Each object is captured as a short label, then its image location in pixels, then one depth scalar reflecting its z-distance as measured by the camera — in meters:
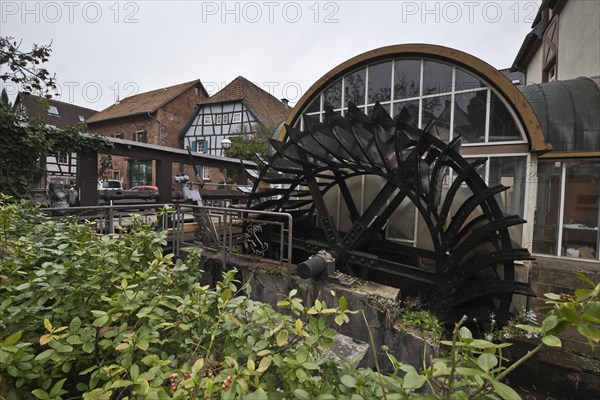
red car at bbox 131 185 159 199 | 18.27
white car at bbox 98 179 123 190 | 17.57
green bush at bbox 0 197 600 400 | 0.90
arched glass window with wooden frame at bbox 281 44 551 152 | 5.05
